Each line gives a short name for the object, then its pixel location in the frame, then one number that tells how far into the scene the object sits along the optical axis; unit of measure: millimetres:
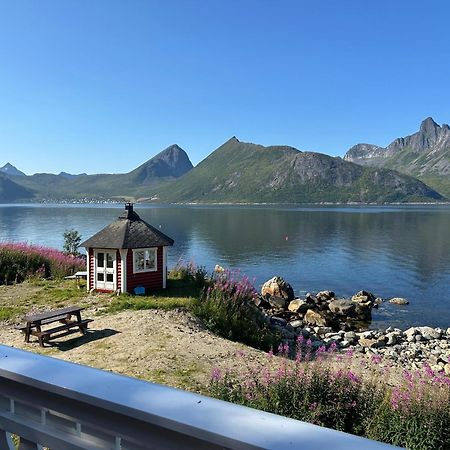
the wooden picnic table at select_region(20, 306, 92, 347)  11758
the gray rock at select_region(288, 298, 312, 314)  27484
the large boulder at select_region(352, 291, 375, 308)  30969
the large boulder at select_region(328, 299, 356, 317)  27989
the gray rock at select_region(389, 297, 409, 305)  32281
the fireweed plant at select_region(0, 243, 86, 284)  20438
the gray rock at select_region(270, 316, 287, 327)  21791
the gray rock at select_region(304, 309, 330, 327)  25191
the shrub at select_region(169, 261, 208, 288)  19041
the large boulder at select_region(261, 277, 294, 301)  30078
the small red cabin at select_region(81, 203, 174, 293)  16797
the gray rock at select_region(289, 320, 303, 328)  23734
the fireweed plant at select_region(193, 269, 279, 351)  14825
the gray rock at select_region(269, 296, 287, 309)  28141
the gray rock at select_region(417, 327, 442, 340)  22516
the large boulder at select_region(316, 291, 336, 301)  31875
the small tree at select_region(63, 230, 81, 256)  31966
